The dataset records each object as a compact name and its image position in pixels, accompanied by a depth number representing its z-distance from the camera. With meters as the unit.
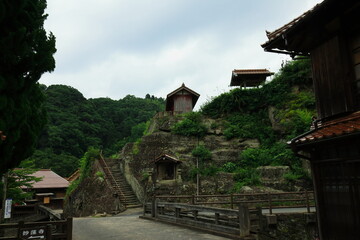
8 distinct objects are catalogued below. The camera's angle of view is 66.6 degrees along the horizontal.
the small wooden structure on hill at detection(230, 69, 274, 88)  35.92
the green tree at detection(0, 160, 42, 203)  18.02
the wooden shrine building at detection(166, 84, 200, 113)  36.97
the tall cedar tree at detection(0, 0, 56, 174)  6.86
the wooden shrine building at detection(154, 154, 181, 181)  25.69
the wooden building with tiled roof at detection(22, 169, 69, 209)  32.34
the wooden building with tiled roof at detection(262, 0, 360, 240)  6.57
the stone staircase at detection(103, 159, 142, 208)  25.34
